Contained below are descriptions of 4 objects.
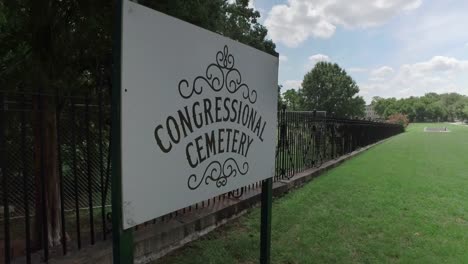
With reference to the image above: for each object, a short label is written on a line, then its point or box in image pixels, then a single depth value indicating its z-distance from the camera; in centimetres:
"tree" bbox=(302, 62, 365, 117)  6744
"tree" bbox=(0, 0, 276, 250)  349
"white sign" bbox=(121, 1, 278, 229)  178
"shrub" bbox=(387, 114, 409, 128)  6562
